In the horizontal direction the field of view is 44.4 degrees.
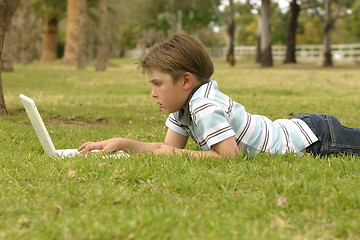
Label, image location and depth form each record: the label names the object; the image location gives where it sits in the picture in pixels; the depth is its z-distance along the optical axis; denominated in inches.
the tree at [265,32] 1033.5
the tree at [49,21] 1344.7
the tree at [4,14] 225.6
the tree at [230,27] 1393.9
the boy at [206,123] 125.8
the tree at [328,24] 1040.2
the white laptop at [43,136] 132.3
